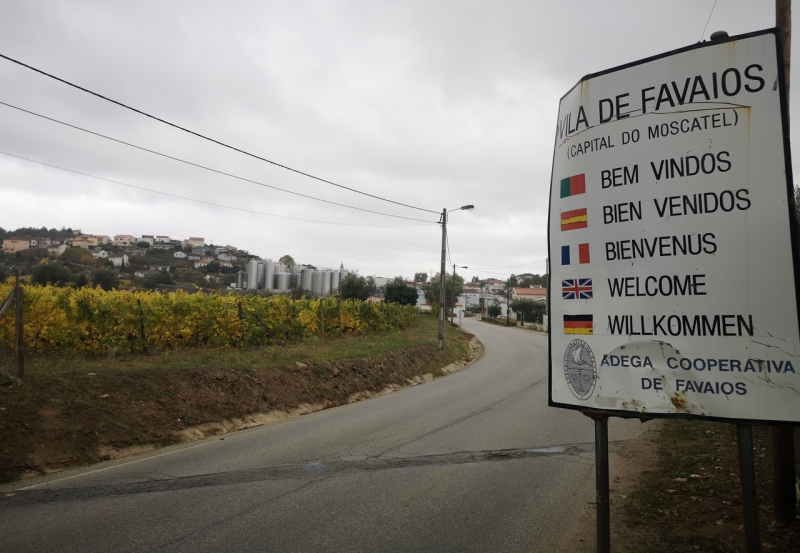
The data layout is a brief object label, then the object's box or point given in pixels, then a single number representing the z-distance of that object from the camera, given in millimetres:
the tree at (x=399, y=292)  67688
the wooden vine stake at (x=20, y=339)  8577
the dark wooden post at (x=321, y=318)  22050
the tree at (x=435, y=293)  69500
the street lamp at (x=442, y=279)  24317
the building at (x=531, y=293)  103125
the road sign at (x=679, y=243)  2768
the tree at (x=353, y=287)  63250
